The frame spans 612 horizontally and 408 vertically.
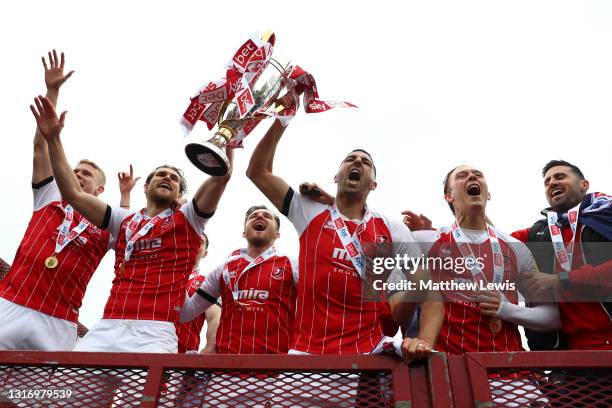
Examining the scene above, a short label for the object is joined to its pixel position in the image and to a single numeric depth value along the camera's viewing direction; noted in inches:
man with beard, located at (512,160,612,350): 124.8
